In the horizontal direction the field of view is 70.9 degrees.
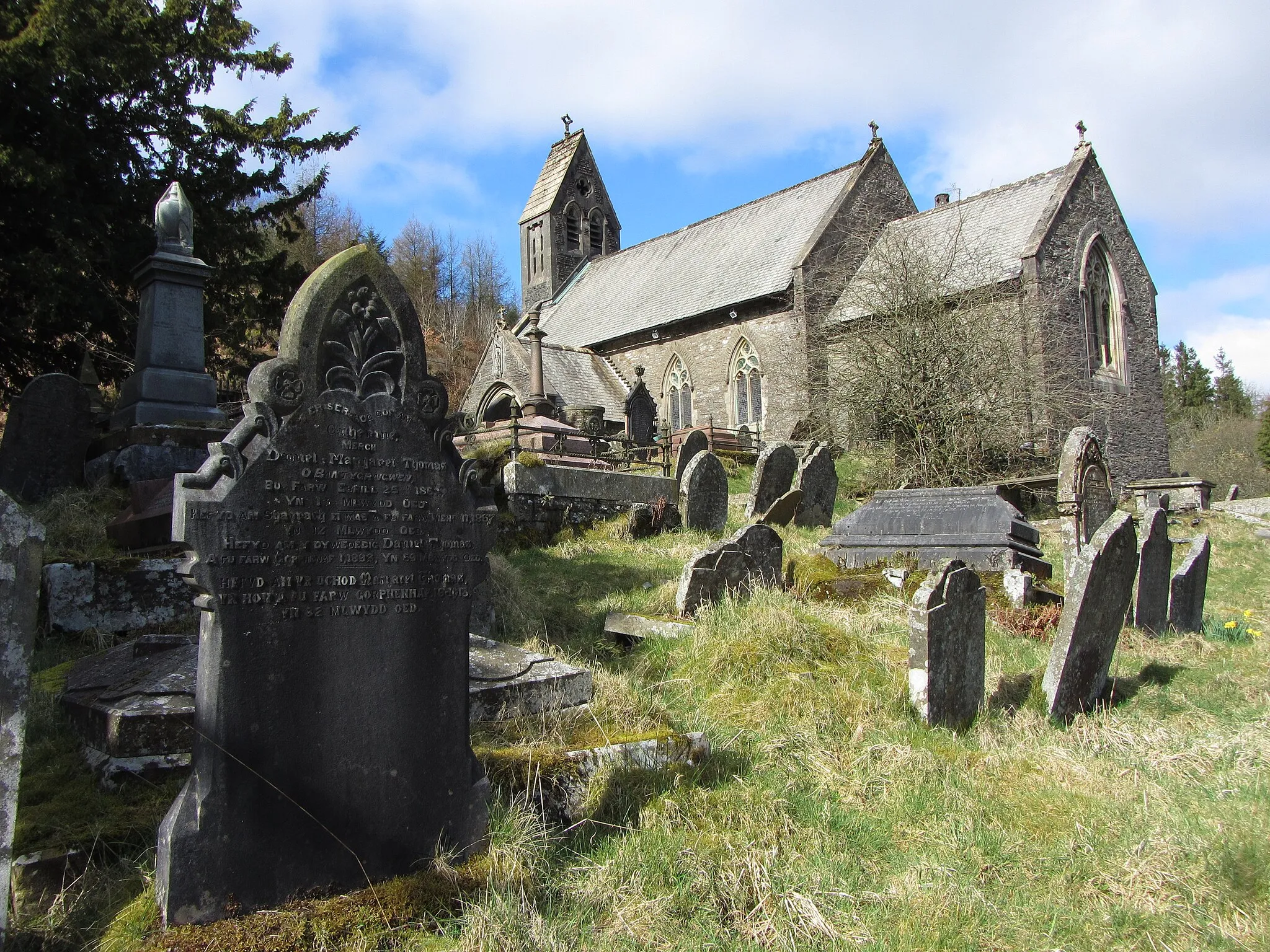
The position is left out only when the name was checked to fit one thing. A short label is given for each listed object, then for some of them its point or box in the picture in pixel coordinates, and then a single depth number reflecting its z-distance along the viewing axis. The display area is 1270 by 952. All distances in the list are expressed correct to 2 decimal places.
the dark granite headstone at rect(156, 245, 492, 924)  3.01
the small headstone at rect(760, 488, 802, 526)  12.30
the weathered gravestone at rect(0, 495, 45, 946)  2.66
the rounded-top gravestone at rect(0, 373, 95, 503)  8.52
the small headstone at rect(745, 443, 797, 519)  13.34
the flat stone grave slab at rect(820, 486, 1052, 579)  9.52
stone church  23.11
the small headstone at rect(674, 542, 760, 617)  7.15
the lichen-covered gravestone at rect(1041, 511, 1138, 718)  5.68
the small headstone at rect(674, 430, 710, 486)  15.26
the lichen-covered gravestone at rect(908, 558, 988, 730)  5.39
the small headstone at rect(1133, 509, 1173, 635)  7.92
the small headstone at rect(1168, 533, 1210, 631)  8.24
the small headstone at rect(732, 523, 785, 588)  7.75
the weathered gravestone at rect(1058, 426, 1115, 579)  11.45
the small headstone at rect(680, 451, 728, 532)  12.11
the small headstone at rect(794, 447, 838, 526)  13.37
